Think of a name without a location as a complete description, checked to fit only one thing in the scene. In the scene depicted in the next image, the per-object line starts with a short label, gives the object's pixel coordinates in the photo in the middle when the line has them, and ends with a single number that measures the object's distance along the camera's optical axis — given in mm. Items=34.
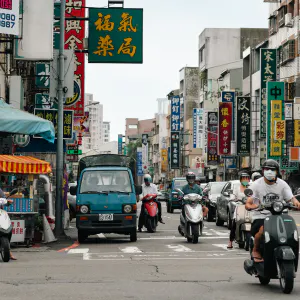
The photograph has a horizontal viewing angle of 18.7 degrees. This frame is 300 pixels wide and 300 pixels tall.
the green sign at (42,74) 34719
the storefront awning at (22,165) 19938
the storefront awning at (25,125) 21406
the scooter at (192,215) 21781
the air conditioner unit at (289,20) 68500
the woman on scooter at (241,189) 20222
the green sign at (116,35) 26172
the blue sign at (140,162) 155975
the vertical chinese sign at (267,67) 65250
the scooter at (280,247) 10727
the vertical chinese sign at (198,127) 92688
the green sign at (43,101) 34375
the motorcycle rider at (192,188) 22458
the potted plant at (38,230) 22750
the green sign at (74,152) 53984
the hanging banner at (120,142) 185200
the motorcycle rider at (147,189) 27542
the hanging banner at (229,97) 76000
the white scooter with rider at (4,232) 16234
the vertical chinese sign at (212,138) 84438
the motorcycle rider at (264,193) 11656
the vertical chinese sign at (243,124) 73875
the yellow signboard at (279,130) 60844
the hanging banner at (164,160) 146000
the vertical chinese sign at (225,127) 76062
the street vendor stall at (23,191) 20328
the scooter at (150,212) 27328
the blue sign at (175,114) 120338
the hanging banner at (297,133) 59469
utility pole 24859
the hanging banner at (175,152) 119688
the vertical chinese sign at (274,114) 61031
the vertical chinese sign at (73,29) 34562
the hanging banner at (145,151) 165625
